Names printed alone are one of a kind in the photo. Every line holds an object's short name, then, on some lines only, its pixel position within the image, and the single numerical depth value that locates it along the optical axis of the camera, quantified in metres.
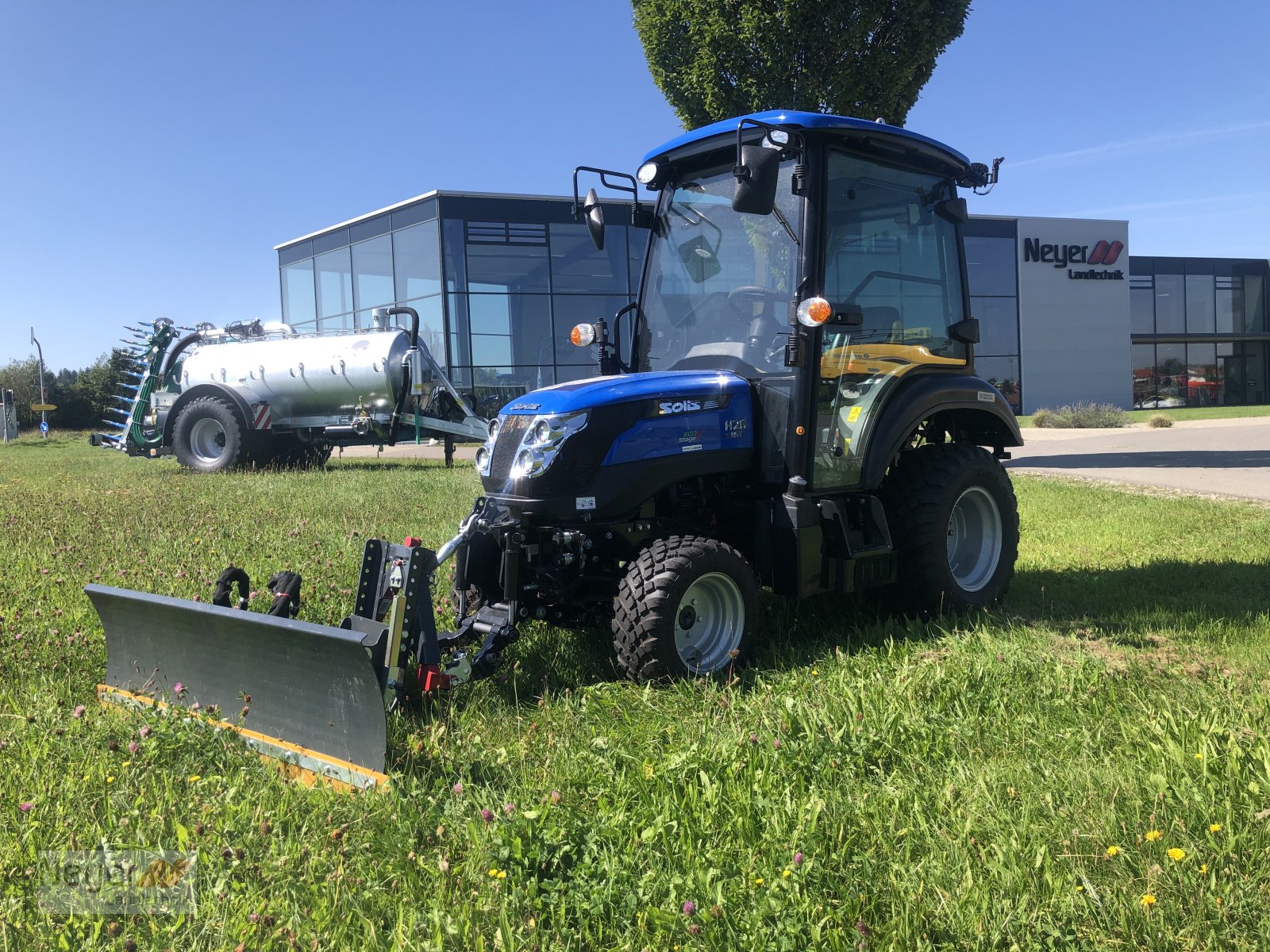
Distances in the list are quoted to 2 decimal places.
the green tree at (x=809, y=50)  11.45
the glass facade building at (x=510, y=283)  23.98
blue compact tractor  4.07
